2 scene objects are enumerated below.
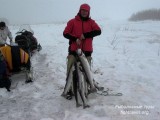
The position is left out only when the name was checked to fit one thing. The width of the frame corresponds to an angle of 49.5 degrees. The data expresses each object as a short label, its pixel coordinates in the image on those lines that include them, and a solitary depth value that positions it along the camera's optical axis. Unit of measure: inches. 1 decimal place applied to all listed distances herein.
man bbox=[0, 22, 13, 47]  249.6
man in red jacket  157.5
